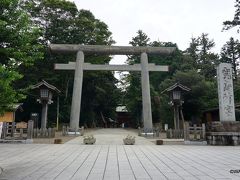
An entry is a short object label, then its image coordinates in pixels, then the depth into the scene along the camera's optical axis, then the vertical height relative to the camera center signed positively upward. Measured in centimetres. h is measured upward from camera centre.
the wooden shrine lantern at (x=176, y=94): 1801 +189
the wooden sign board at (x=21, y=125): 1338 -78
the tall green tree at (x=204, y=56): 3720 +1258
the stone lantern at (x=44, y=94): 1781 +189
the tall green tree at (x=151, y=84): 2998 +530
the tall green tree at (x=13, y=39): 554 +230
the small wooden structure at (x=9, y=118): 1983 -38
